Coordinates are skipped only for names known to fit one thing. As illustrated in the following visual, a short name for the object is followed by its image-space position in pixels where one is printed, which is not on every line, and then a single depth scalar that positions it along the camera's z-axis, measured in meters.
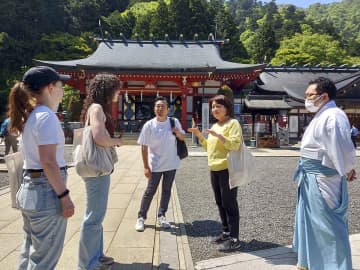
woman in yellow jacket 3.56
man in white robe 2.71
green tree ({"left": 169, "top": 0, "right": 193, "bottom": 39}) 43.25
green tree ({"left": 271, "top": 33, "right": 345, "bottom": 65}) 38.81
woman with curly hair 2.78
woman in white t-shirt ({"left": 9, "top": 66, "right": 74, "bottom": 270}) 2.07
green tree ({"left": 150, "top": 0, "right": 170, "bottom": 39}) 42.56
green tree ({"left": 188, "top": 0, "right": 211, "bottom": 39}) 43.50
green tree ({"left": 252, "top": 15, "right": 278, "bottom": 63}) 45.31
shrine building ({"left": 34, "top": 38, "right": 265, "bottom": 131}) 18.62
